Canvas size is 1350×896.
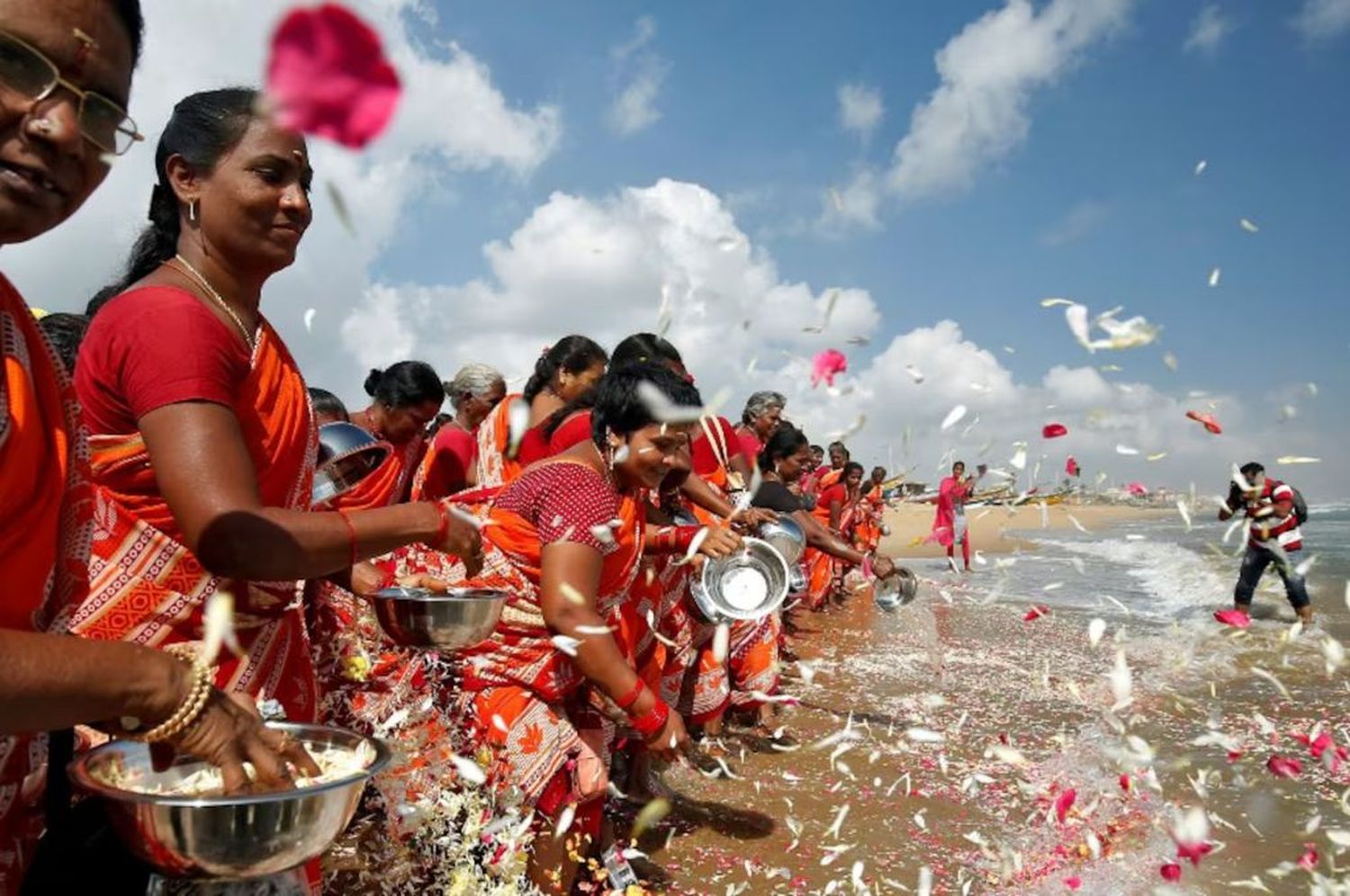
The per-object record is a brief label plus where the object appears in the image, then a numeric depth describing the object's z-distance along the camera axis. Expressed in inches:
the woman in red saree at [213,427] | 73.9
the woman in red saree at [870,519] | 686.5
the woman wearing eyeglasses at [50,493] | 49.3
